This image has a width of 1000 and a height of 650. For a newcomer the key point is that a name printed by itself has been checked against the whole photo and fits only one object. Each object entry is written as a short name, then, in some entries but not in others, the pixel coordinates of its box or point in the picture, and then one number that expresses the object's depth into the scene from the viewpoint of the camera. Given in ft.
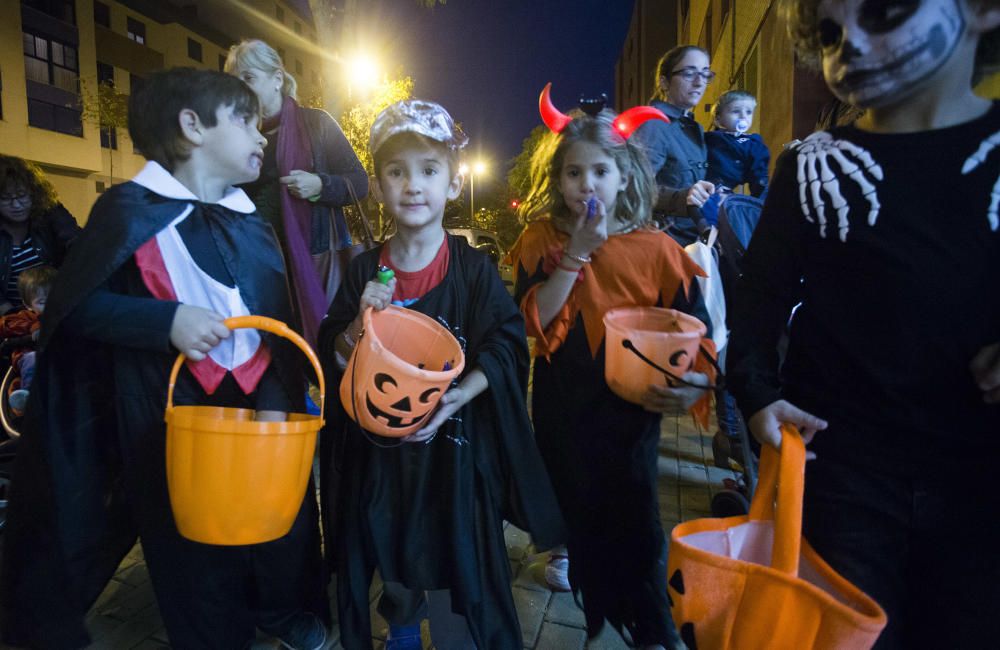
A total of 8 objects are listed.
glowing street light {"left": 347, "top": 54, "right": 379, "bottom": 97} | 29.23
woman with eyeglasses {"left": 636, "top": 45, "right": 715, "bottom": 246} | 10.14
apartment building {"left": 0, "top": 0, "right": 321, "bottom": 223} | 77.61
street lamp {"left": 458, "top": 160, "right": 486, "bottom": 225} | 114.00
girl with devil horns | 6.81
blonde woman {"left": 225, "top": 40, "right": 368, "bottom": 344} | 9.50
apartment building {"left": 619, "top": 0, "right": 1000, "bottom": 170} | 26.00
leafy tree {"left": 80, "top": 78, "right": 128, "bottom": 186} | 81.61
